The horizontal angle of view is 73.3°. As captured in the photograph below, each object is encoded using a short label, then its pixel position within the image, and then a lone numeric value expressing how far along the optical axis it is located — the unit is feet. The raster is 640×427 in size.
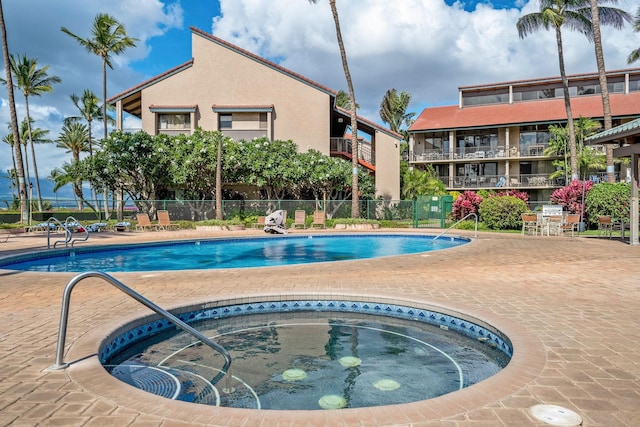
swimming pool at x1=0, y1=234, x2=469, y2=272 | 38.60
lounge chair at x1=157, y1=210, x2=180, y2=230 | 67.25
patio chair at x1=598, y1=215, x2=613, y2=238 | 50.03
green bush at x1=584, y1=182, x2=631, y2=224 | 58.75
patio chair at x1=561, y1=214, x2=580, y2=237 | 54.80
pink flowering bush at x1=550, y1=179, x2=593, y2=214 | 65.67
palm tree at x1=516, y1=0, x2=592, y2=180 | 78.33
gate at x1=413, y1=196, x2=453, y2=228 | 77.00
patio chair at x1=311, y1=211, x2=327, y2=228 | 71.97
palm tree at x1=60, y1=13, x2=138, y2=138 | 92.32
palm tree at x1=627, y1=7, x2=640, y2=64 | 78.12
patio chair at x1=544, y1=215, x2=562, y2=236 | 54.95
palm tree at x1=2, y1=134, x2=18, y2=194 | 149.09
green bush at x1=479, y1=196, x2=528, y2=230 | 67.72
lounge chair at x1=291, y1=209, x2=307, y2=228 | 71.77
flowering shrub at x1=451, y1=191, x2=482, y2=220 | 75.05
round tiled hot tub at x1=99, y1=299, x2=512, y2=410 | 13.10
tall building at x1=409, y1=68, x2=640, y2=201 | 109.70
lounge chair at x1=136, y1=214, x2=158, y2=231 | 65.46
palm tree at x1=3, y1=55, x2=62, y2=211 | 99.76
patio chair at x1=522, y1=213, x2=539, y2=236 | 57.47
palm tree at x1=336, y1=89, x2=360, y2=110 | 148.05
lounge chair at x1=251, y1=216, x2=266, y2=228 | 71.15
